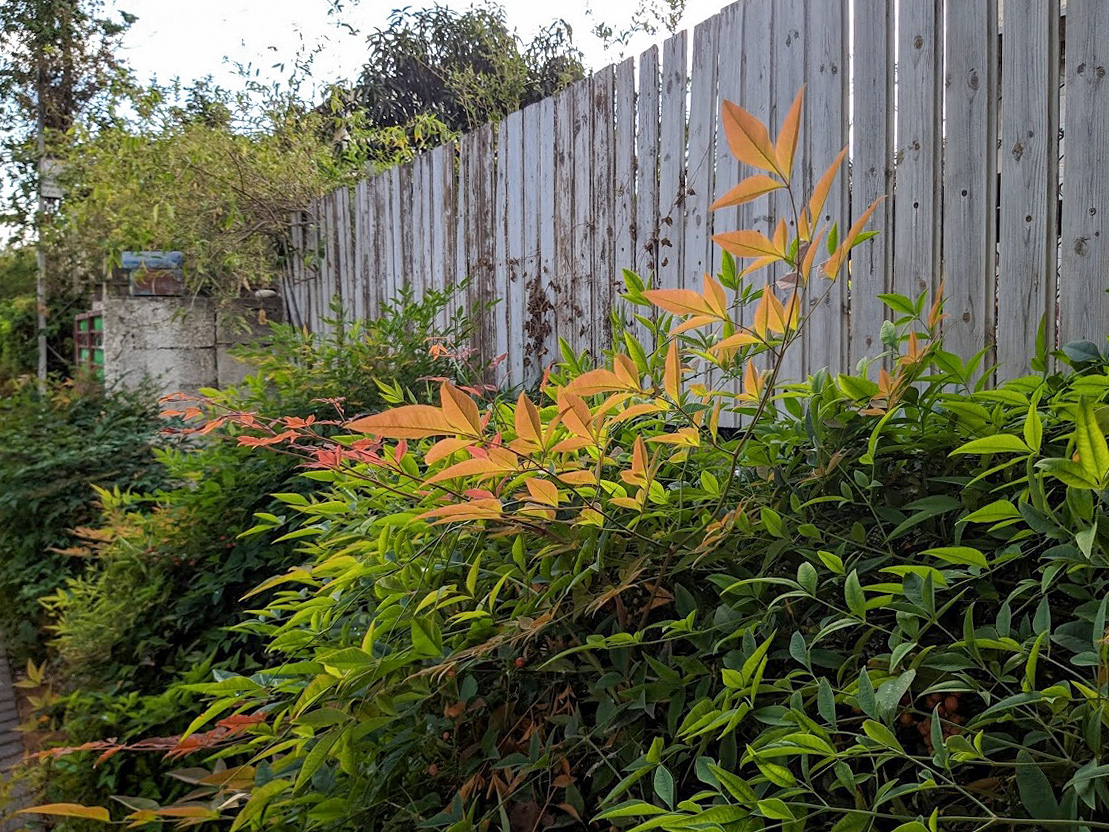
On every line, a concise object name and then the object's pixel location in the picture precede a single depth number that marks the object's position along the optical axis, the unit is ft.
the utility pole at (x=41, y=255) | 33.45
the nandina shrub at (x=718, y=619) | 2.34
